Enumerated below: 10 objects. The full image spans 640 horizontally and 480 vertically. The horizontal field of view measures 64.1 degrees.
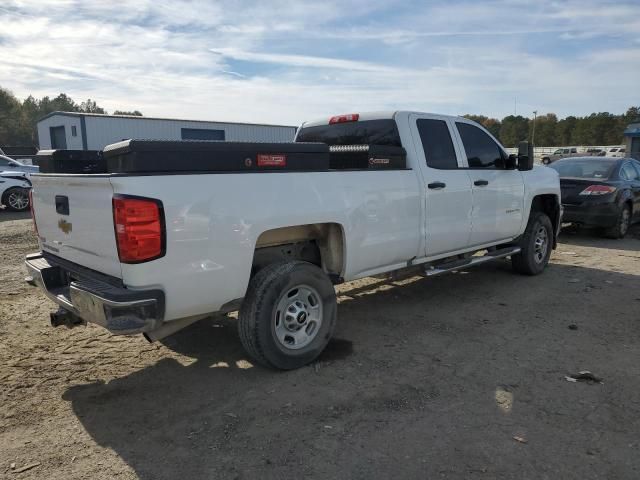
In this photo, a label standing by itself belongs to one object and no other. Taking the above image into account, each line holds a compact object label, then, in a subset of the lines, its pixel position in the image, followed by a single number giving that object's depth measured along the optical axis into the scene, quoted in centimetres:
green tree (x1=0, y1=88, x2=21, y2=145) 7900
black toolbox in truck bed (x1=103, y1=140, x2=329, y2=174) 312
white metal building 2986
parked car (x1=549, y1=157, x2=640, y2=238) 979
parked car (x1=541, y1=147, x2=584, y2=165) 4615
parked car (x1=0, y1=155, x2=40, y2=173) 1505
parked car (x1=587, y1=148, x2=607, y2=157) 3994
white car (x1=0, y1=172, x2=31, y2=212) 1374
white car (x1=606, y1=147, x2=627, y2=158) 4103
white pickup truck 313
